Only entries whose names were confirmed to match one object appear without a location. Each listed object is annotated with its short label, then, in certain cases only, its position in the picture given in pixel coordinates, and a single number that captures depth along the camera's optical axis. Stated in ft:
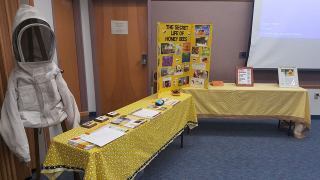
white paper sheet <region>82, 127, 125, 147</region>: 4.50
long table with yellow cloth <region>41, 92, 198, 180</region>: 4.27
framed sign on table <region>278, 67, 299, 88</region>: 9.86
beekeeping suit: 4.78
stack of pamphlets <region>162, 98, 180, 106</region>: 7.16
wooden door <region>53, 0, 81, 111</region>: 9.00
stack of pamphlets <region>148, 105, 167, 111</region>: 6.68
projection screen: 10.45
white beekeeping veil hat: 4.69
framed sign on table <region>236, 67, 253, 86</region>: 10.00
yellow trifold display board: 8.22
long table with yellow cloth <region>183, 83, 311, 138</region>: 9.26
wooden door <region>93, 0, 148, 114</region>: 10.91
